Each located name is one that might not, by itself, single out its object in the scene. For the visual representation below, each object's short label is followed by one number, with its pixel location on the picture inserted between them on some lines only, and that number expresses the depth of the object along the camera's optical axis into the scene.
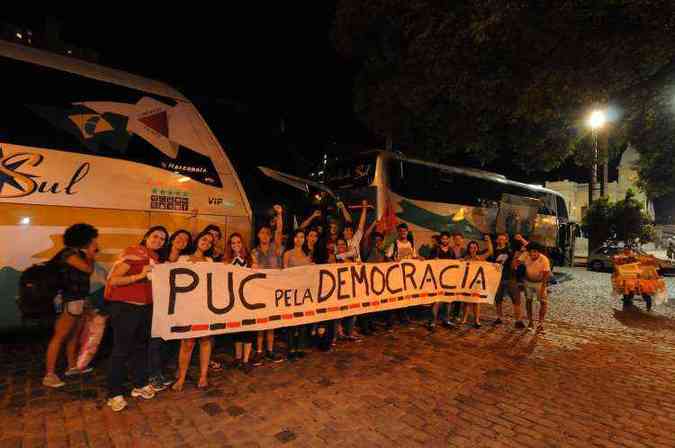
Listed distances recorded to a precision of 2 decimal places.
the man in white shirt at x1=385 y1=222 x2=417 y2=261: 6.73
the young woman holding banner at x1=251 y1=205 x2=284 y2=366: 4.87
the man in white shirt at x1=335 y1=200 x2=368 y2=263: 5.81
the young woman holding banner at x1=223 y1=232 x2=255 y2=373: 4.59
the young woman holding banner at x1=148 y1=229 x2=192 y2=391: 3.86
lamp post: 10.80
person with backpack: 3.86
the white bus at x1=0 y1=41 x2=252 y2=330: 4.58
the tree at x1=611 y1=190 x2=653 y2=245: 20.44
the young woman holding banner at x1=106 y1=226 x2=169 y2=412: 3.44
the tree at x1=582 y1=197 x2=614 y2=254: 21.05
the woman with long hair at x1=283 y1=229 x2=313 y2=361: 5.01
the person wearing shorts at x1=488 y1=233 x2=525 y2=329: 6.99
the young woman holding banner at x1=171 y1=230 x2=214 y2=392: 3.94
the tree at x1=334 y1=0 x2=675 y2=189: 6.18
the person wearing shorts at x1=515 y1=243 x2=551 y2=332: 6.66
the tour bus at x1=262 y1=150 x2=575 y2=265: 9.26
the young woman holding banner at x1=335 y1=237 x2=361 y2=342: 5.75
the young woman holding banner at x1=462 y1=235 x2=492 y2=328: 6.90
